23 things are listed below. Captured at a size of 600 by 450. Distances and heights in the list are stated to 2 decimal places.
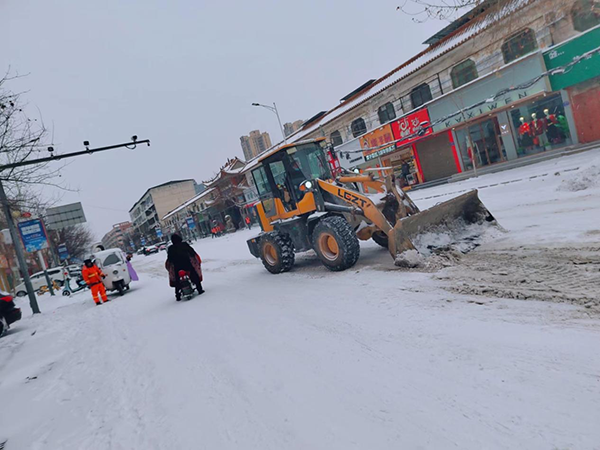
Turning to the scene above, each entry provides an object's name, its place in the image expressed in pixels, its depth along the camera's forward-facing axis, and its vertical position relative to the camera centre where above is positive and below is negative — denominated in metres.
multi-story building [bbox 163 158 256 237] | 44.38 +3.54
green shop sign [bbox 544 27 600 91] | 15.24 +3.15
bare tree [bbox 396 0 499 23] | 7.69 +3.25
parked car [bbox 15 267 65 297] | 26.23 -0.36
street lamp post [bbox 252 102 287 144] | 27.16 +7.99
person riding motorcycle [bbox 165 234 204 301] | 8.54 -0.60
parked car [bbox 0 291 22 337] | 10.55 -0.78
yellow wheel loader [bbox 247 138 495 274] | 6.56 -0.44
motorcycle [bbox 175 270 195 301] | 8.55 -1.16
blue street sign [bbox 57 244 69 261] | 32.19 +1.64
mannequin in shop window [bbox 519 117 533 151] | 18.88 +0.40
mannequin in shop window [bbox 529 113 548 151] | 18.23 +0.41
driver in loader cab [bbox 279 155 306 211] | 8.06 +0.62
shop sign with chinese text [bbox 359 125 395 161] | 25.36 +3.08
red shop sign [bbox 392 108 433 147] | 22.75 +3.21
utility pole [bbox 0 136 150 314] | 9.22 +2.70
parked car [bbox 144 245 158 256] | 48.19 -0.56
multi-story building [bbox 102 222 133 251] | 159.16 +9.54
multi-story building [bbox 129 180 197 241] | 94.45 +11.30
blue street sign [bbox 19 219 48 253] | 14.99 +1.80
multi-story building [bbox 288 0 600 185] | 16.08 +3.21
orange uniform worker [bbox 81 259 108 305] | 11.57 -0.53
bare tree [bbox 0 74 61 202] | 8.48 +3.23
